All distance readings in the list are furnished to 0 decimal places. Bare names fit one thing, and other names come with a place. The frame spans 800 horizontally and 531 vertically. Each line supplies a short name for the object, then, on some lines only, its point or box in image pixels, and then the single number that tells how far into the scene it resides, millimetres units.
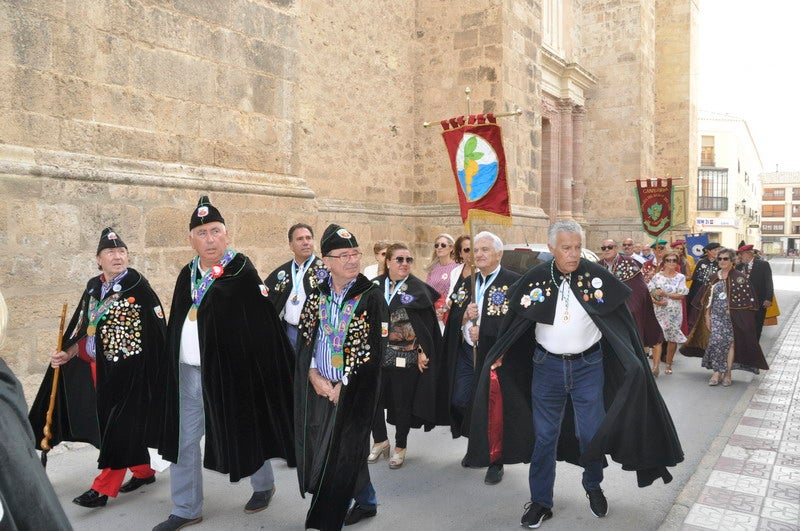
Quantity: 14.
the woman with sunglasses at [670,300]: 9000
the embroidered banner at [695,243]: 15930
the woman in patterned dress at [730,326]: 8031
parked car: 8906
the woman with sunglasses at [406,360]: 5137
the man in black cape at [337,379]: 3592
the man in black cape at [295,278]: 5441
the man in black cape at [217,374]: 3822
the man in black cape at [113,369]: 4199
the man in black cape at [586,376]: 3922
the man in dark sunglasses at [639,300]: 8180
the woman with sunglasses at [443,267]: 6613
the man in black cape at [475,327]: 4859
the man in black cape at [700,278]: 9297
